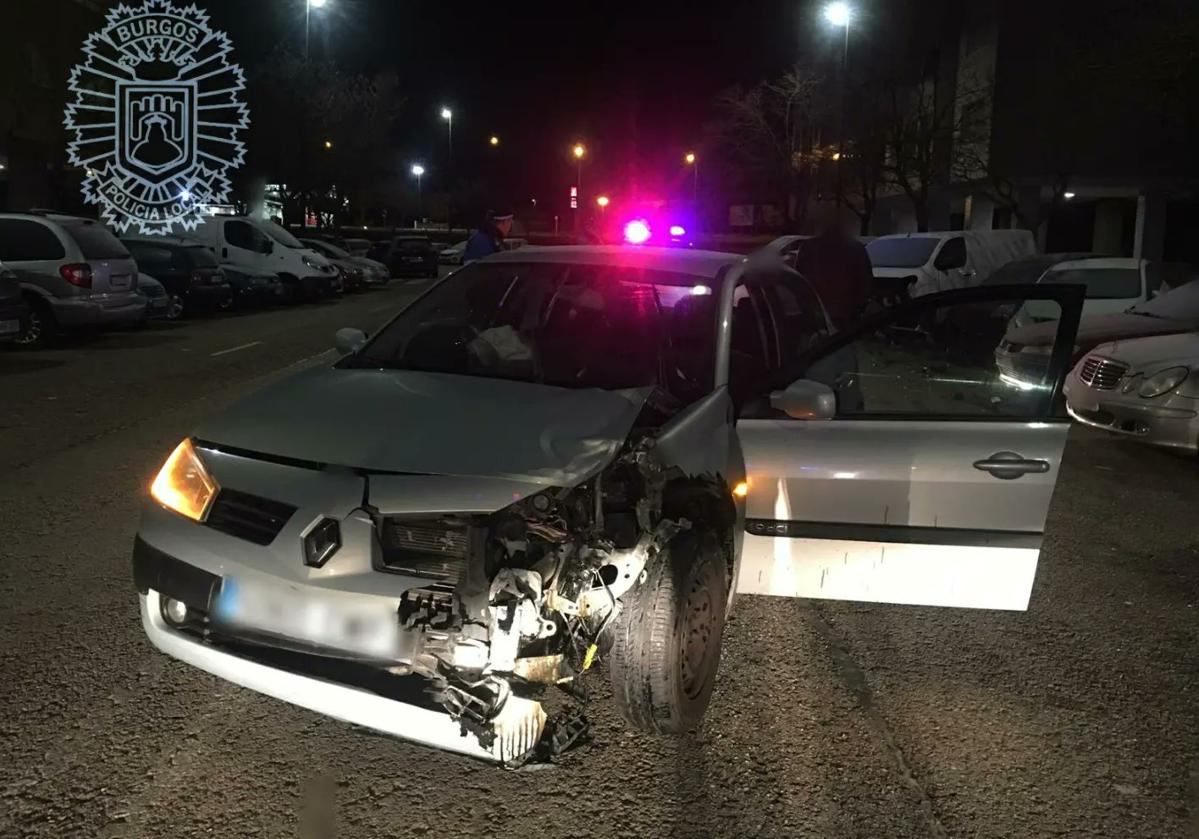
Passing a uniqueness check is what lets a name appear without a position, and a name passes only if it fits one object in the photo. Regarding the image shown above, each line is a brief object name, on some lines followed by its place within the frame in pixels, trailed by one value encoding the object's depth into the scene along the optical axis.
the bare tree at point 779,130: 36.00
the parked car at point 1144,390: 7.26
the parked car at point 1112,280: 12.32
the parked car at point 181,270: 17.14
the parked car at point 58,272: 13.02
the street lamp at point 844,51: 29.58
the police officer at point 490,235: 8.93
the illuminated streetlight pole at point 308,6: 33.41
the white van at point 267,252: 20.75
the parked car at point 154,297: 15.32
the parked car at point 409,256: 32.12
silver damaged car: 2.83
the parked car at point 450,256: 41.16
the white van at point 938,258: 15.99
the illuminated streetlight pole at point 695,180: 48.03
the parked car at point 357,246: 30.55
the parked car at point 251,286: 19.72
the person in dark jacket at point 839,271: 8.77
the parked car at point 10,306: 11.40
